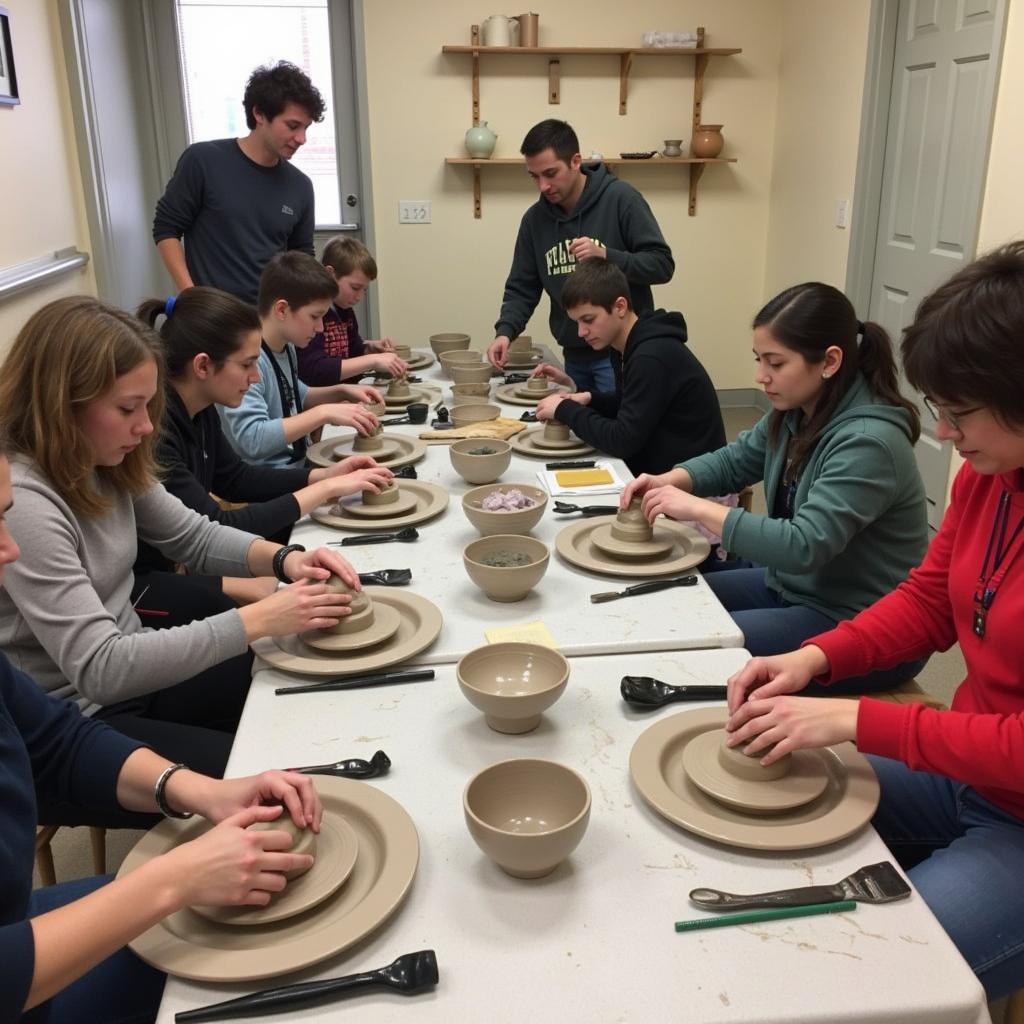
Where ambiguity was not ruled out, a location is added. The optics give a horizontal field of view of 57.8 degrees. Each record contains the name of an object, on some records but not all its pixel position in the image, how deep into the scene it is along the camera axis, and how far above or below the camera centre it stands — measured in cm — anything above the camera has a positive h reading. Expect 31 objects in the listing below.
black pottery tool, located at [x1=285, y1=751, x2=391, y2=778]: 110 -68
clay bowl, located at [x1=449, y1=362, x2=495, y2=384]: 298 -65
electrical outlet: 507 -27
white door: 333 +0
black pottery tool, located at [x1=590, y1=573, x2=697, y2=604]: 154 -68
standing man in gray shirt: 326 -13
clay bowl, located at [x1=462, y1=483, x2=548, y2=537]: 171 -63
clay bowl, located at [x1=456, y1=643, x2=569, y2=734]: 114 -64
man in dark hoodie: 328 -28
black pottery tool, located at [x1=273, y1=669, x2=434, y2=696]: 129 -69
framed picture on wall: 323 +32
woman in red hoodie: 108 -63
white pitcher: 471 +61
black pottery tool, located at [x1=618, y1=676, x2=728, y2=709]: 123 -67
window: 475 +54
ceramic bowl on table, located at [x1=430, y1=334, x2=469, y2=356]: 356 -66
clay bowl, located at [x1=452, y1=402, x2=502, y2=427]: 259 -67
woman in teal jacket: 167 -57
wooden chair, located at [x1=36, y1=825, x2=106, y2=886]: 157 -120
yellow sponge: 212 -69
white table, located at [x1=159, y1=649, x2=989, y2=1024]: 79 -68
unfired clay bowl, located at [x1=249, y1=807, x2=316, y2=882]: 93 -64
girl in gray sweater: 134 -55
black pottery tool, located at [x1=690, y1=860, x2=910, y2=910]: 89 -67
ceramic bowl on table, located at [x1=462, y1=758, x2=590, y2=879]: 97 -64
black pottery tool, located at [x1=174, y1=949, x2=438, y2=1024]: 79 -67
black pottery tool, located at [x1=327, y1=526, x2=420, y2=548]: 181 -69
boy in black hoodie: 237 -57
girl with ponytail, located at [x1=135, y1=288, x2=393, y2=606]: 194 -51
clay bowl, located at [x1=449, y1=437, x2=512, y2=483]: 207 -64
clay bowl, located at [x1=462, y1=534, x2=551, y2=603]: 149 -63
